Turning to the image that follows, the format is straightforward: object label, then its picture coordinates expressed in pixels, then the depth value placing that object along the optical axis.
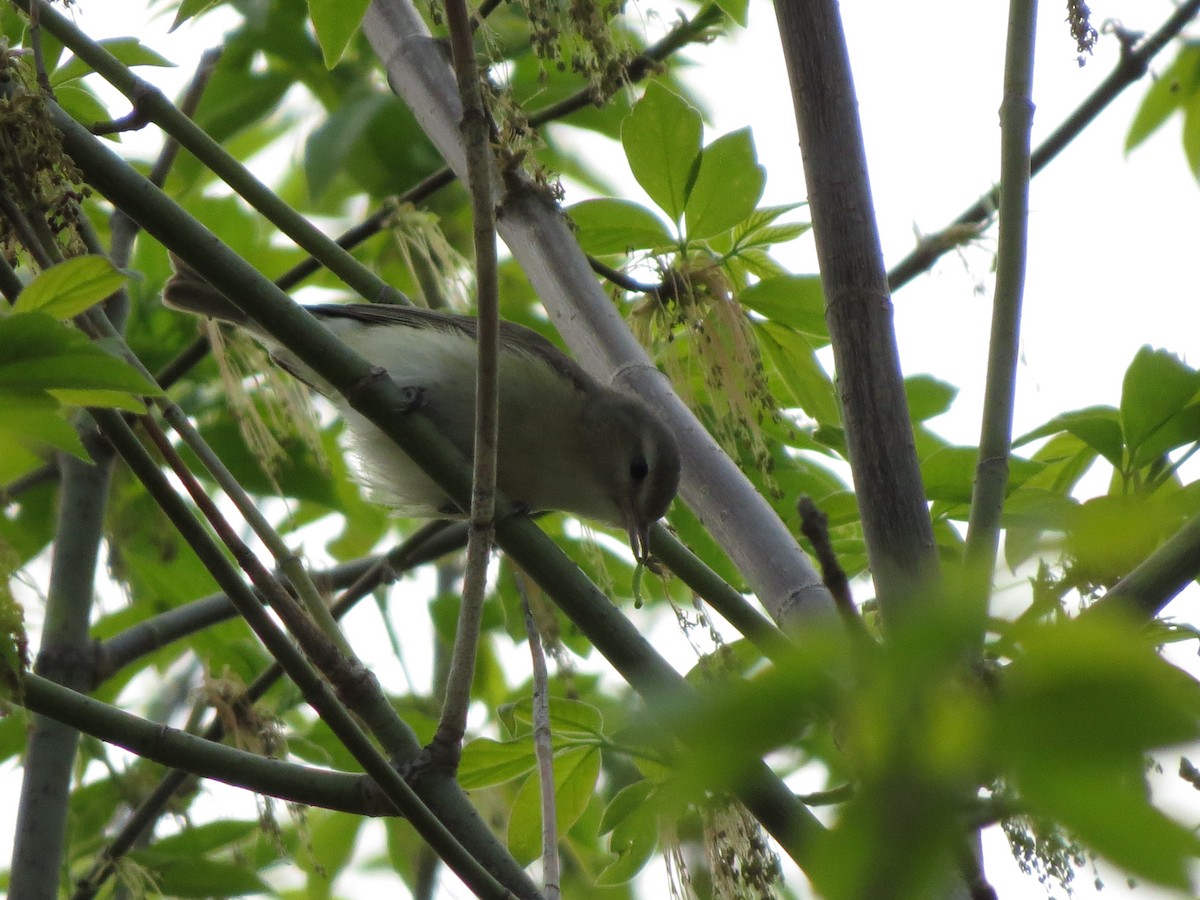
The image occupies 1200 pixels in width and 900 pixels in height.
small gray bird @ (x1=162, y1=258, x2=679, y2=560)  8.50
